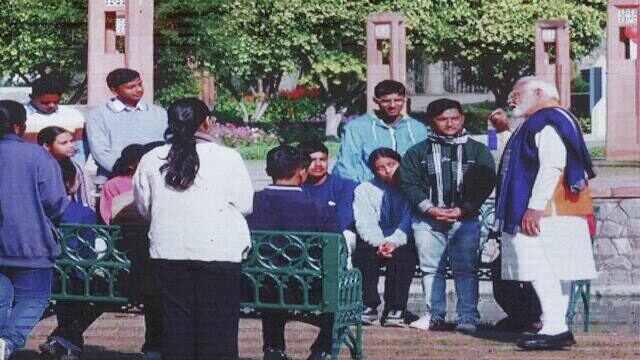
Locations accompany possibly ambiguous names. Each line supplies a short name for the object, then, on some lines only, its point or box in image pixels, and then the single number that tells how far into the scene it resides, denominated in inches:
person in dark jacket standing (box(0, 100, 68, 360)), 360.8
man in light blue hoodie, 472.1
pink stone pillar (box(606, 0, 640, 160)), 1299.2
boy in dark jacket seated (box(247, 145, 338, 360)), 370.9
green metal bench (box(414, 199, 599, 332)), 462.9
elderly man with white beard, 402.6
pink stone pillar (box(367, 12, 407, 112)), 1105.4
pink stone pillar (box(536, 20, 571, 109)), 1344.7
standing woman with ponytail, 328.5
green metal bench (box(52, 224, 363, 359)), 363.9
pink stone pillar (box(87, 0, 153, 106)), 685.3
